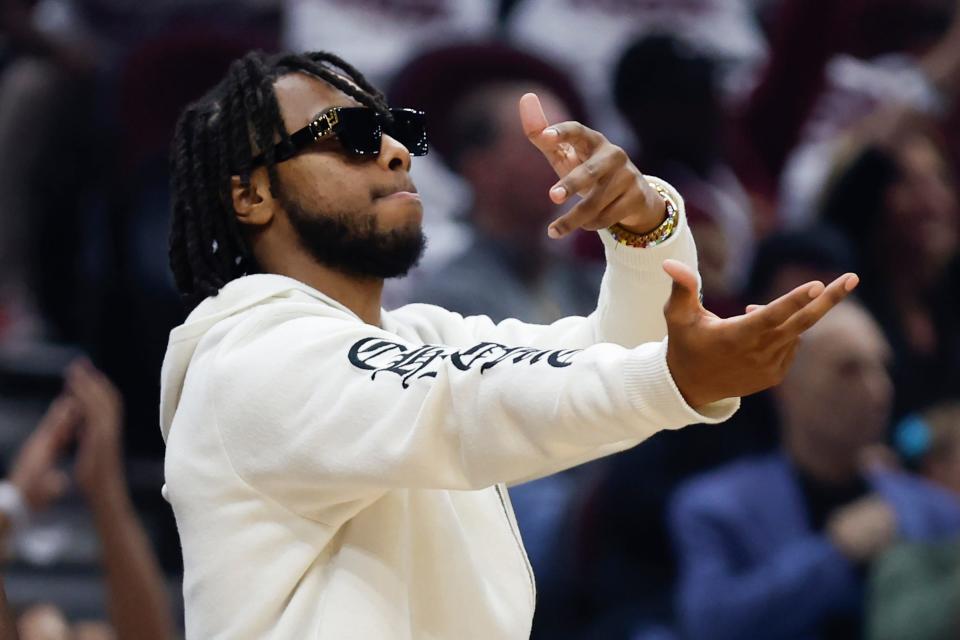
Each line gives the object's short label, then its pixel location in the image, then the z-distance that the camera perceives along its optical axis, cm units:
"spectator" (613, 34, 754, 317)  1167
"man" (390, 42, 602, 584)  995
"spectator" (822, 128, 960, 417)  1166
